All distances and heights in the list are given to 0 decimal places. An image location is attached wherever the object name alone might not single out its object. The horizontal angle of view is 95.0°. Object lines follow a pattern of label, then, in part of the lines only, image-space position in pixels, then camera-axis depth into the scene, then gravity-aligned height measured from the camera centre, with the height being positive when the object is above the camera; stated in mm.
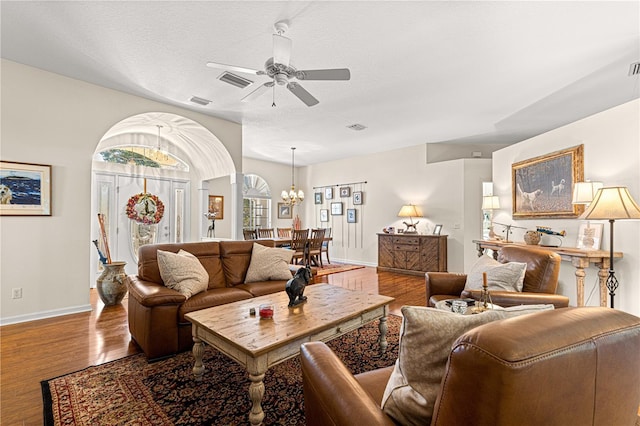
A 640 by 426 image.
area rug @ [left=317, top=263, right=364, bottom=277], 6375 -1300
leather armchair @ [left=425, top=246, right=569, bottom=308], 2359 -658
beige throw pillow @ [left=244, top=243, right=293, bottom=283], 3422 -615
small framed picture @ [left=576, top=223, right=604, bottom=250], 3193 -253
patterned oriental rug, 1735 -1210
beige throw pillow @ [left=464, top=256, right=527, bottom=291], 2611 -577
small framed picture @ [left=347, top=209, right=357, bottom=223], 7926 -77
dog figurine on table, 2361 -590
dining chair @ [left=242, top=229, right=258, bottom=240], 6418 -484
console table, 2941 -505
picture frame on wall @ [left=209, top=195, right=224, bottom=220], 6855 +186
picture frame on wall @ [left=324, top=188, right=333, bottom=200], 8477 +583
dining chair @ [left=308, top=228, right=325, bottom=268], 6645 -660
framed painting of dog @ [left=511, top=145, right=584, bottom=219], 3560 +407
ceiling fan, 2432 +1244
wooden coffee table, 1650 -765
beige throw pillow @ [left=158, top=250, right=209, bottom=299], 2752 -583
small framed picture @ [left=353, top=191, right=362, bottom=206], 7783 +408
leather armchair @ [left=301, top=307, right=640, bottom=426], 610 -362
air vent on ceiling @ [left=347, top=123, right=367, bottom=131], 5309 +1594
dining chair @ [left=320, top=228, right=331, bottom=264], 7441 -832
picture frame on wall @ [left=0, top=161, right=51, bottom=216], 3270 +272
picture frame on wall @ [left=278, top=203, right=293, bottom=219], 8805 +63
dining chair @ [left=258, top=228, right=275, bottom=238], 7047 -487
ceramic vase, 3912 -951
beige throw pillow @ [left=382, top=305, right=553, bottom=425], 890 -443
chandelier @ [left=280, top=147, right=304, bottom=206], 7328 +420
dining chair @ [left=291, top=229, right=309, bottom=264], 6194 -640
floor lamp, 2459 +63
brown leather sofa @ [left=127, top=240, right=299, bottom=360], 2408 -786
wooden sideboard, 5867 -841
